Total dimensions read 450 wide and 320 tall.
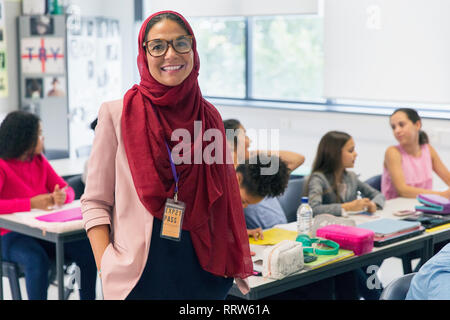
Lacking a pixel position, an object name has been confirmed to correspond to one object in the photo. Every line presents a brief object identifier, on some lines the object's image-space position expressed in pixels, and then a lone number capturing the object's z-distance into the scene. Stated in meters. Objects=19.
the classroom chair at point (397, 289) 2.09
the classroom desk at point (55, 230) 3.34
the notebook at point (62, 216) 3.46
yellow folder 3.07
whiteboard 5.56
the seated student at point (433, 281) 1.82
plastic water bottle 3.31
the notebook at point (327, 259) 2.77
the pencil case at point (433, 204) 3.78
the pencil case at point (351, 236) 2.98
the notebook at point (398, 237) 3.15
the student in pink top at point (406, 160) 4.46
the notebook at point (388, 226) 3.26
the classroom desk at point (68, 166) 4.75
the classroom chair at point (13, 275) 3.66
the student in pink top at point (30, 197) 3.63
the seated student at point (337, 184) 3.81
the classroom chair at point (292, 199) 4.02
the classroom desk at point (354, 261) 2.57
